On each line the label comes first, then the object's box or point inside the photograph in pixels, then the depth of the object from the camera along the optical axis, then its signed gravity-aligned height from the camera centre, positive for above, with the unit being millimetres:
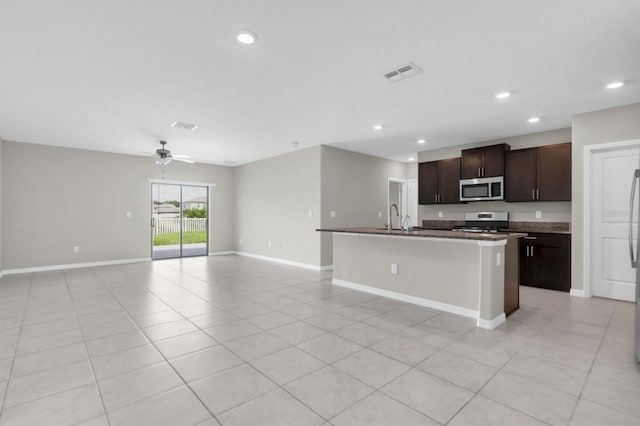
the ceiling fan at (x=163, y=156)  5995 +1163
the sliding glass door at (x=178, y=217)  8234 -96
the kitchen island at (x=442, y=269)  3264 -723
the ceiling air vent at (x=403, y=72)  2995 +1454
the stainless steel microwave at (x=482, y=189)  5531 +461
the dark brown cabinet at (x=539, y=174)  4918 +674
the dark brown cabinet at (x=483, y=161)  5547 +992
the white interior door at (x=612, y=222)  4152 -131
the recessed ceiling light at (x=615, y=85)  3318 +1439
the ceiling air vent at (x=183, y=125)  4846 +1455
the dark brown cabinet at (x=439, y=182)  6242 +678
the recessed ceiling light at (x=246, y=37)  2424 +1451
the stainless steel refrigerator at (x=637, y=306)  2420 -760
